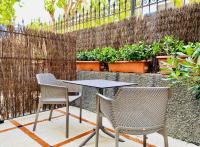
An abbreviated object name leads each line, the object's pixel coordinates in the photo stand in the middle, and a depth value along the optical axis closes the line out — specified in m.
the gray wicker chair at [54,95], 2.77
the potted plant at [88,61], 4.11
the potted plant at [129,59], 3.18
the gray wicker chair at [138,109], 1.66
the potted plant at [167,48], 2.74
